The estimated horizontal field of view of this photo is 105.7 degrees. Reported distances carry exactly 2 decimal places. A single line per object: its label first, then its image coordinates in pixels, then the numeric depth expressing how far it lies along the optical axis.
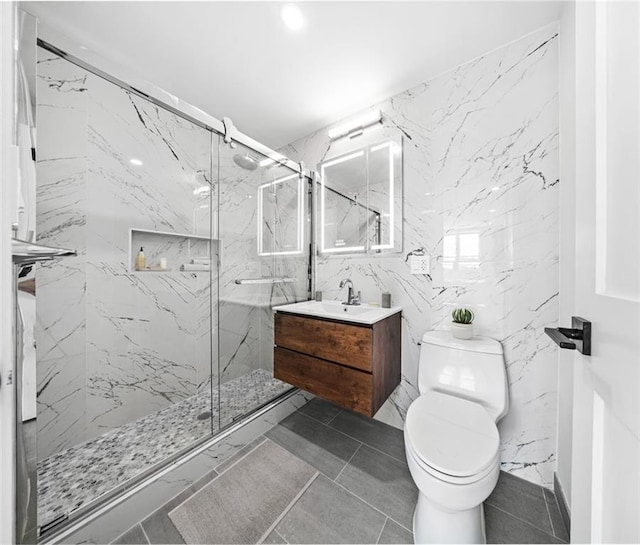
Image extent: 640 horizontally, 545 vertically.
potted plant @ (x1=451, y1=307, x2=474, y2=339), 1.37
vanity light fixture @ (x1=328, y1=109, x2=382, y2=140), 1.80
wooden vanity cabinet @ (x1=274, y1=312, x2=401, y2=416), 1.33
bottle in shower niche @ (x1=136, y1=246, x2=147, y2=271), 1.79
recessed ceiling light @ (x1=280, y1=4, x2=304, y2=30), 1.21
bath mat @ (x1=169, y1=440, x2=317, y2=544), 1.04
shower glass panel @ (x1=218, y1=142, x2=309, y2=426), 1.83
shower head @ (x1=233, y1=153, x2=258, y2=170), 1.80
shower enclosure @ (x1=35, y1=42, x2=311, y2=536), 1.39
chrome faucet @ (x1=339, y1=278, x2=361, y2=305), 1.84
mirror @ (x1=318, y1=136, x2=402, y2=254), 1.76
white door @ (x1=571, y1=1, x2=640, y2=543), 0.35
